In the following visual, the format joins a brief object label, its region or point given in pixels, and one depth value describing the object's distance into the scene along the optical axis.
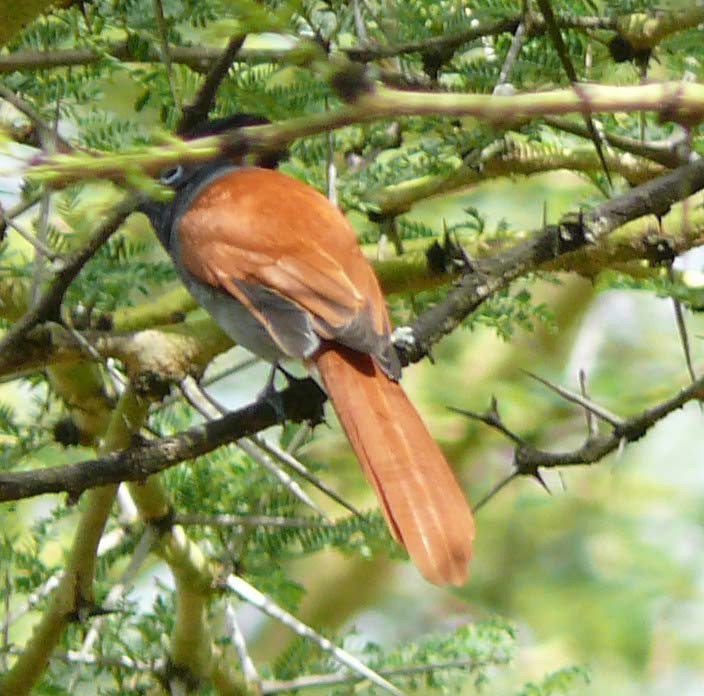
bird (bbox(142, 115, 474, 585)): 5.12
